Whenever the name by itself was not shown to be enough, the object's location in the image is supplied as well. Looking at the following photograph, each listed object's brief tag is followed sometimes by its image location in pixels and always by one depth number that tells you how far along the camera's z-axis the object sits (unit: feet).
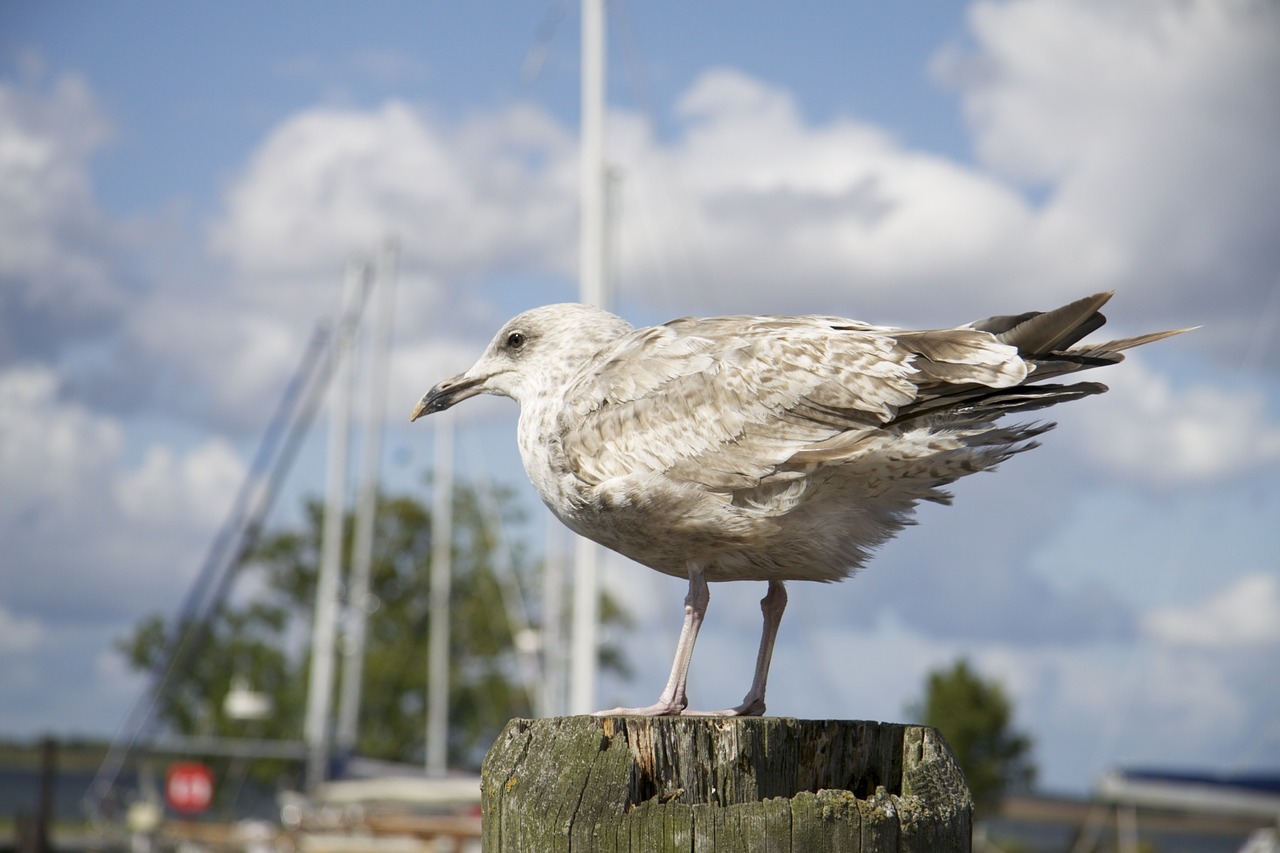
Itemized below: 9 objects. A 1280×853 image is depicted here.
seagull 14.40
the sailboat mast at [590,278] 57.62
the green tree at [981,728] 175.52
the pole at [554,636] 103.96
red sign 122.83
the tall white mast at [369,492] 116.16
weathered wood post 11.50
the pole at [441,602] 135.23
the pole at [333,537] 103.55
